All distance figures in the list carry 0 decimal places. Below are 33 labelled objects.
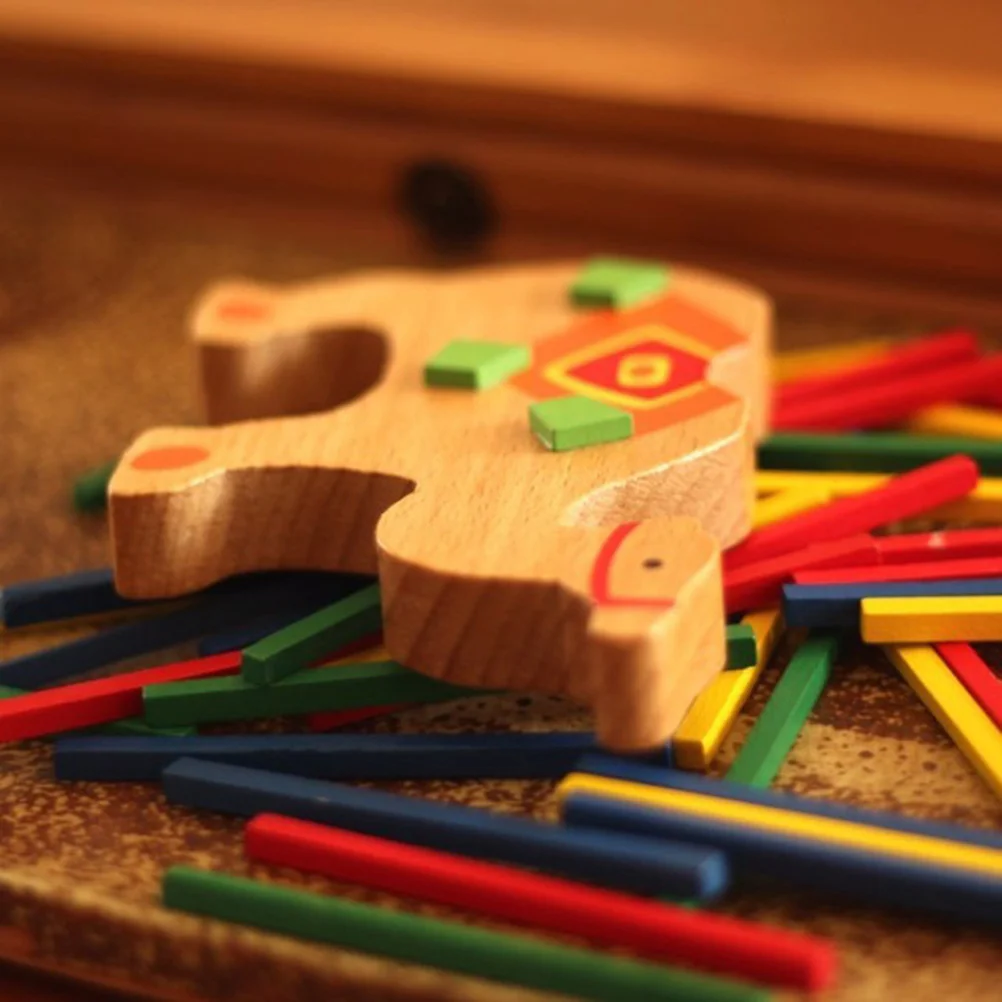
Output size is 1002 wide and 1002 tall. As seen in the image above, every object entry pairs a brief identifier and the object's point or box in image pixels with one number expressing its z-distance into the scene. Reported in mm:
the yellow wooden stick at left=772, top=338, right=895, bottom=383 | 616
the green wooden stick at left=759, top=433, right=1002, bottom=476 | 565
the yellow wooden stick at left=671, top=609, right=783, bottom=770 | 496
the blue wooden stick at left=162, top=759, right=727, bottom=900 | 469
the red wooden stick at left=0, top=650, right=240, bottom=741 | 516
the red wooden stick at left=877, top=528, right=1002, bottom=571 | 532
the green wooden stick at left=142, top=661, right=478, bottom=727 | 512
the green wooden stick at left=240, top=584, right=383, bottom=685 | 513
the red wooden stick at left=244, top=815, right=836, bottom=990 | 455
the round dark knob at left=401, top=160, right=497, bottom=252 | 690
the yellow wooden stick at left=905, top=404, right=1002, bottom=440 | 581
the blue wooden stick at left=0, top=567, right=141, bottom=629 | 547
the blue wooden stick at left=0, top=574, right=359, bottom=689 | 534
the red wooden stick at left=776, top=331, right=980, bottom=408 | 600
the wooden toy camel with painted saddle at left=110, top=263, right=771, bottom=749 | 485
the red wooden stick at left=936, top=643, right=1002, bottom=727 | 503
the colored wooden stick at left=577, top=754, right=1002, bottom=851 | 476
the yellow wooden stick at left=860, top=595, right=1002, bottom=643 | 516
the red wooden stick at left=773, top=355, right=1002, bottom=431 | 589
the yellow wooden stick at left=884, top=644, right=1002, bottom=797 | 494
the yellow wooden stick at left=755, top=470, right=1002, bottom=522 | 552
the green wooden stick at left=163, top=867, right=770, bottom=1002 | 452
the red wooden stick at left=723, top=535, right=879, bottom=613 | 526
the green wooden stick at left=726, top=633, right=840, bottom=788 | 496
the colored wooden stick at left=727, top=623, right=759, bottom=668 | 512
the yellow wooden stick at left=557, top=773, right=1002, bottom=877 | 469
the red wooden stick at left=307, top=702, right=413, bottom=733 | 517
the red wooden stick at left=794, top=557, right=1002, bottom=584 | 525
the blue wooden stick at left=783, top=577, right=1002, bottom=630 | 519
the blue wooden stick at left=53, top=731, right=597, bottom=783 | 501
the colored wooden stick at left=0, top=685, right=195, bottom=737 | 516
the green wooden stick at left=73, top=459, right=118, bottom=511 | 585
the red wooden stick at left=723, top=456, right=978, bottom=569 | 537
